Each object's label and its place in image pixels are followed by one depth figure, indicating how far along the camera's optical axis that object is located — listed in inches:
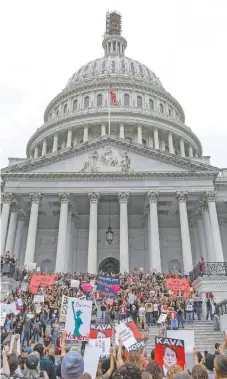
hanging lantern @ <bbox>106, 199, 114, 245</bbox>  1406.1
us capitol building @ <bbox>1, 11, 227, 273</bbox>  1465.3
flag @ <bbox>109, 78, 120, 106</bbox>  2086.6
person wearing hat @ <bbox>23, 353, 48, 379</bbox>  243.6
